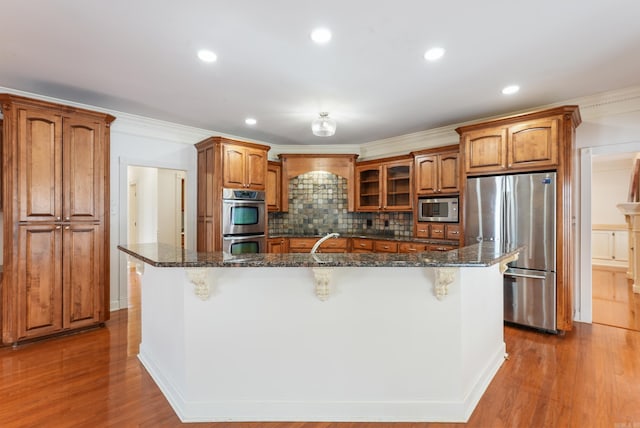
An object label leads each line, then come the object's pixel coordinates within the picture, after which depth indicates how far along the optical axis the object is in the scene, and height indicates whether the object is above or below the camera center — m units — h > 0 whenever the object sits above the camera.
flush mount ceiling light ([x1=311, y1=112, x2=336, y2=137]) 3.41 +0.97
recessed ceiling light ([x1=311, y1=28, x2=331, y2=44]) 2.18 +1.29
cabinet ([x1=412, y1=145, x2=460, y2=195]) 4.22 +0.62
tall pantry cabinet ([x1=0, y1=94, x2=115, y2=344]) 2.94 -0.02
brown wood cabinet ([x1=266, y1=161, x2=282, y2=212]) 5.32 +0.50
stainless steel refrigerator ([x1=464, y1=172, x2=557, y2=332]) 3.28 -0.20
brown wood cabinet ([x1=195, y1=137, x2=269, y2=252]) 4.25 +0.58
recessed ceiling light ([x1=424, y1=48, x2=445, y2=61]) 2.45 +1.29
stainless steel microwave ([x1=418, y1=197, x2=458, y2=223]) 4.22 +0.08
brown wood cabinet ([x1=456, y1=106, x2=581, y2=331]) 3.19 +0.63
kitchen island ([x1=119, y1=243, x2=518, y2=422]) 1.91 -0.79
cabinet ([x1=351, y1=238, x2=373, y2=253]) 4.99 -0.49
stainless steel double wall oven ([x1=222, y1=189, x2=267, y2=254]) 4.30 -0.08
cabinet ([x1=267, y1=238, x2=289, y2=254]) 5.08 -0.49
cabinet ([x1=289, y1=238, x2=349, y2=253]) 5.19 -0.50
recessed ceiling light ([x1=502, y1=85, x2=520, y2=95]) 3.17 +1.29
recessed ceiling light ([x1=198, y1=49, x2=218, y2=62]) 2.46 +1.29
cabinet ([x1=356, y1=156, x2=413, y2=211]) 4.94 +0.51
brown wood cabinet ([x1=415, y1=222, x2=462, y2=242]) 4.17 -0.22
